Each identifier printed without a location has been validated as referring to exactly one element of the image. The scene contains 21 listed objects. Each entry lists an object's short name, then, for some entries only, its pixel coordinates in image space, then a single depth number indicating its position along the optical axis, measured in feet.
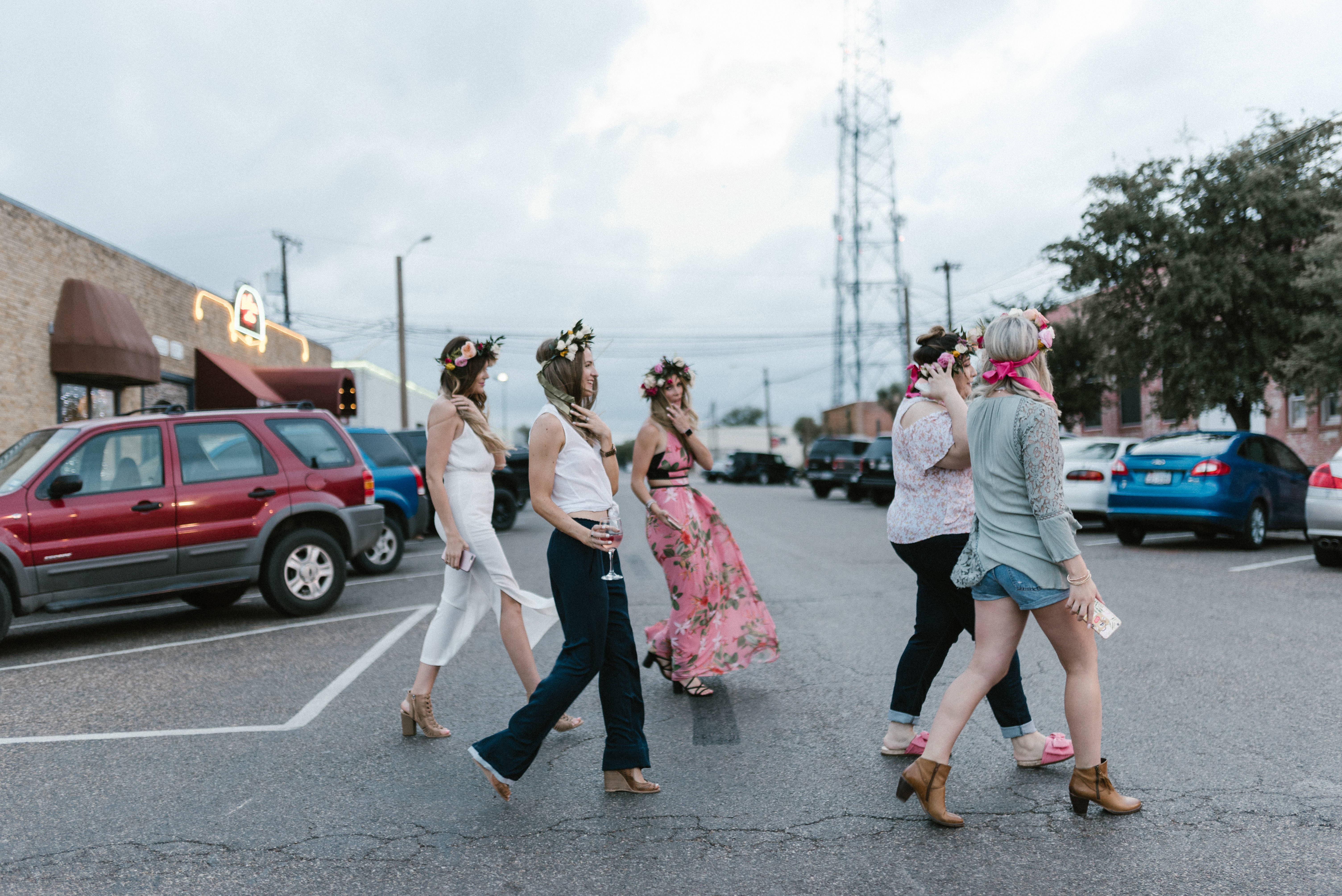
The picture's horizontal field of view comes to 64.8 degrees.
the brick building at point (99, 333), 50.37
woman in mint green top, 11.75
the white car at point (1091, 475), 48.29
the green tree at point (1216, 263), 65.21
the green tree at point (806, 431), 282.15
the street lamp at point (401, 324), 101.91
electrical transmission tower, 153.89
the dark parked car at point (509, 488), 57.77
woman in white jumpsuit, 16.55
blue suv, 39.70
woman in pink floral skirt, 18.74
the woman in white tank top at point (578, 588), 12.84
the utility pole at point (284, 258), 139.74
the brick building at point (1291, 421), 82.58
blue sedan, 40.52
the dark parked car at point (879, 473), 79.71
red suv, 24.75
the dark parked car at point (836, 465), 91.91
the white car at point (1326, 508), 33.73
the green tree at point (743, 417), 505.66
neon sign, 77.10
